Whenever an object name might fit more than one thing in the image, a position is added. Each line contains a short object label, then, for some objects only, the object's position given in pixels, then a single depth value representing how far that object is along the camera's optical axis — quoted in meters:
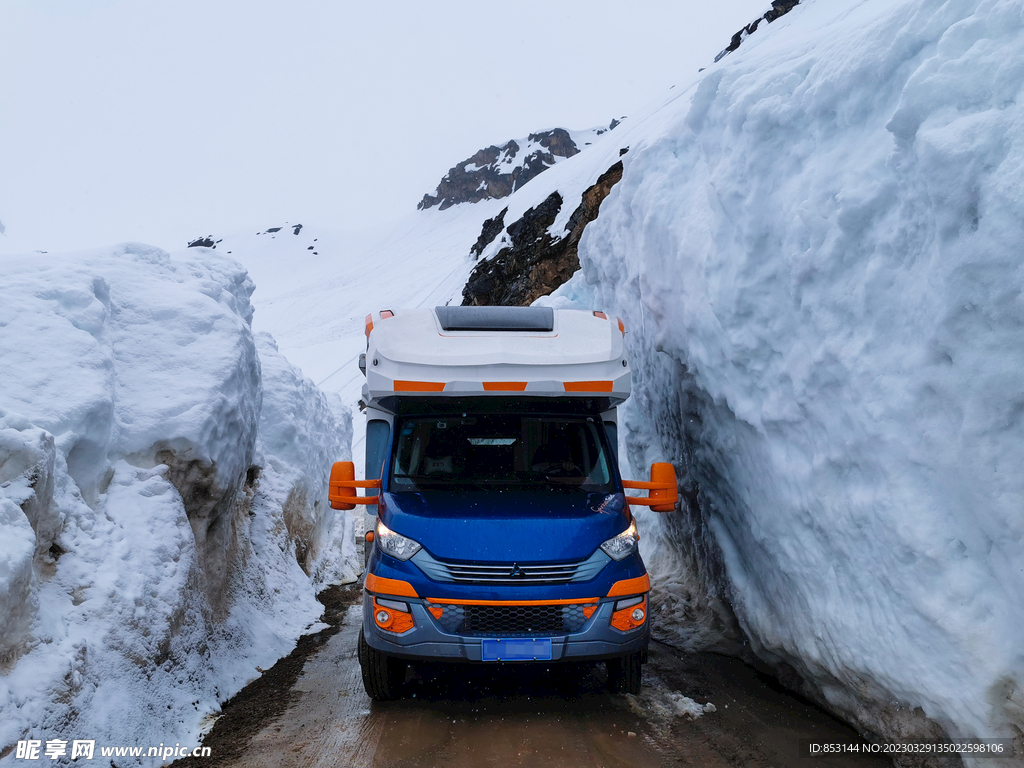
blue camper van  4.72
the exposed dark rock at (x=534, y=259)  26.30
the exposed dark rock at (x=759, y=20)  36.16
